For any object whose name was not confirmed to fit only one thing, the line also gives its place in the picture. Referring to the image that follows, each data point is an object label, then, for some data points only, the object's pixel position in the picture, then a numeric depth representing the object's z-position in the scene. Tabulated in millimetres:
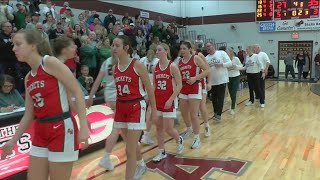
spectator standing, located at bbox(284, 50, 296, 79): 18000
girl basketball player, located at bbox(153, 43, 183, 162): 4637
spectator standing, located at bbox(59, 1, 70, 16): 11258
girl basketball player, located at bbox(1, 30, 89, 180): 2355
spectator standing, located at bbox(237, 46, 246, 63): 16812
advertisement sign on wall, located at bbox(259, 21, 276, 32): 18517
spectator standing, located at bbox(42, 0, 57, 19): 9741
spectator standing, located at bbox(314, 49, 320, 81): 17250
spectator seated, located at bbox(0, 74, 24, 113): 4820
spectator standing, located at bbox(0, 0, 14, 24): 7799
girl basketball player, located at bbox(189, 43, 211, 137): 6043
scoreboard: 16891
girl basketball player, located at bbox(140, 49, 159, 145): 6729
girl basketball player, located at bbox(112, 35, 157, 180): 3525
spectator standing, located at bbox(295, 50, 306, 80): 17750
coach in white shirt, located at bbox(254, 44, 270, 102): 9484
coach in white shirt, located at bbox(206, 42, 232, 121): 7398
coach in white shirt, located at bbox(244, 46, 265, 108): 9436
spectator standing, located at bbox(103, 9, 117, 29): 12859
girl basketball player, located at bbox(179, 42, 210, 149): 5398
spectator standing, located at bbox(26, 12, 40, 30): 8355
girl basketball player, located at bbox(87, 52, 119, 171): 4039
